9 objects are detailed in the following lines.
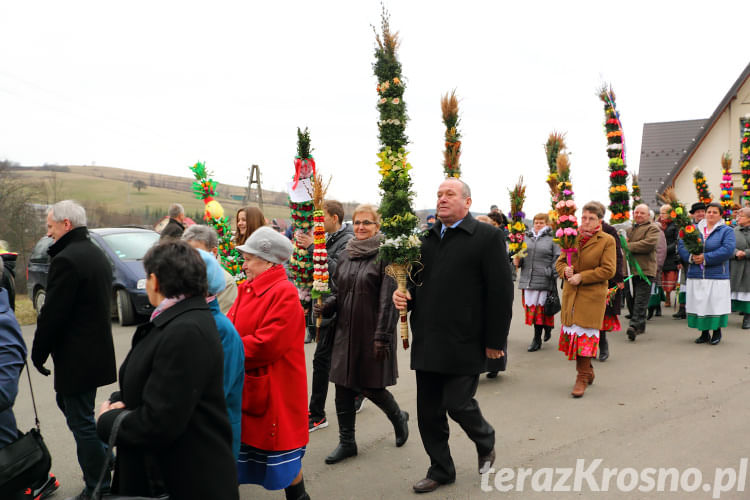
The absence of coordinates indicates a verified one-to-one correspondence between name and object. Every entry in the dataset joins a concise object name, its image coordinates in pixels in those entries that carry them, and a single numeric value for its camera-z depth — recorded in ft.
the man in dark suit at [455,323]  13.48
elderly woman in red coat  11.20
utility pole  88.15
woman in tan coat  20.68
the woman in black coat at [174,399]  7.50
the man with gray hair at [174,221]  21.68
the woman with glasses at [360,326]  15.17
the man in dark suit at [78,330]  12.70
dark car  36.17
